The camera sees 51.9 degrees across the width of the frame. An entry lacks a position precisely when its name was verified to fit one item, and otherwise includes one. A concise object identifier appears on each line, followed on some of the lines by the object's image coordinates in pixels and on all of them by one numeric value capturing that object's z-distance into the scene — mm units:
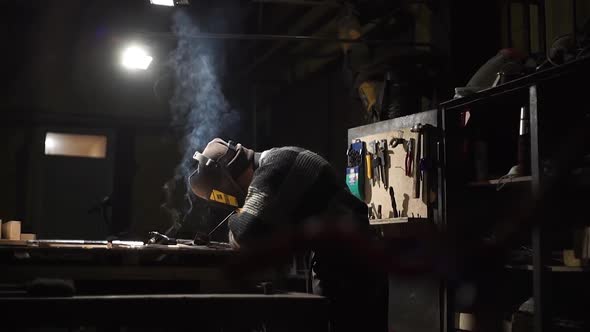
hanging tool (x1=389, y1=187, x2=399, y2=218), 4871
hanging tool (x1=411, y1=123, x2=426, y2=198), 4680
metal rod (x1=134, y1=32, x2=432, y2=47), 5984
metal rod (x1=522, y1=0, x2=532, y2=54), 4871
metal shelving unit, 3555
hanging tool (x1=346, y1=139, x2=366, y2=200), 5246
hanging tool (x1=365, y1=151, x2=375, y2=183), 5176
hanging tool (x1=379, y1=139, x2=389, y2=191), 5004
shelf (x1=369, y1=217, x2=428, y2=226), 4594
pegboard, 4684
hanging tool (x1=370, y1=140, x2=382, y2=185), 5078
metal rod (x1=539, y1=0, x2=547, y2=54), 4723
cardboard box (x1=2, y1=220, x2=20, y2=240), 3844
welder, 3250
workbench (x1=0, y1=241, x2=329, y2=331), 2422
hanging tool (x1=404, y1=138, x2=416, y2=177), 4742
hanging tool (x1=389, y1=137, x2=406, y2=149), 4859
